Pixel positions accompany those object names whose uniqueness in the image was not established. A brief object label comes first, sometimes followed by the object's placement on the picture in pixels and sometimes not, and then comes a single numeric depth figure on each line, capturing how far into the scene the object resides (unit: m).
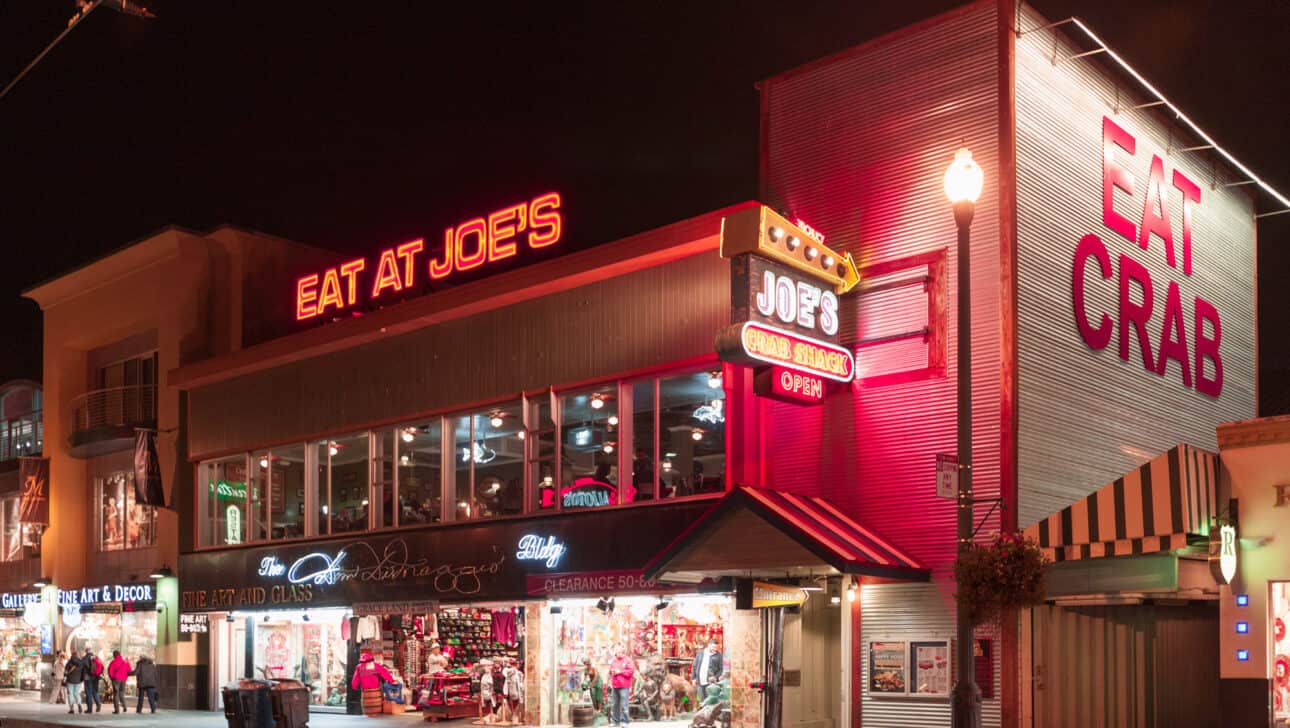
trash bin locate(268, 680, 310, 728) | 24.31
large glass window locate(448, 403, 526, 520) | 26.52
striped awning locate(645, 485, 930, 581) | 18.64
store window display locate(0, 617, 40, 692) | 43.81
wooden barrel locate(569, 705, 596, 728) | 25.55
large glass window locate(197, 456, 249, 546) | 33.59
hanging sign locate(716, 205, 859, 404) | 19.19
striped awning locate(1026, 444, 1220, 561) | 17.23
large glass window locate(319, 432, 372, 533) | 30.08
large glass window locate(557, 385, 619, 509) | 24.45
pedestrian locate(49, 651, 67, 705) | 38.16
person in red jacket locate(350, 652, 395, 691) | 30.09
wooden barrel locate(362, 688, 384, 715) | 30.41
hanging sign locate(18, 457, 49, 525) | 40.25
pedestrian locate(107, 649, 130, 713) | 33.06
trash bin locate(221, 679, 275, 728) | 24.25
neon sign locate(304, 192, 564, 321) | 26.58
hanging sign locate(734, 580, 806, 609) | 20.34
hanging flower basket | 14.89
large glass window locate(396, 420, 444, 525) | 28.23
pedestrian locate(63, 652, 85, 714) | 33.12
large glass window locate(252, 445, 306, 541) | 31.95
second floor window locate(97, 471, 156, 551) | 37.03
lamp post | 14.68
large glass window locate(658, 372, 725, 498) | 22.56
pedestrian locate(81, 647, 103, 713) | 33.06
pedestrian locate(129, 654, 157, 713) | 32.62
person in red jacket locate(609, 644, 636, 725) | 24.88
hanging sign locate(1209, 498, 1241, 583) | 17.55
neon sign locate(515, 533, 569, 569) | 25.02
